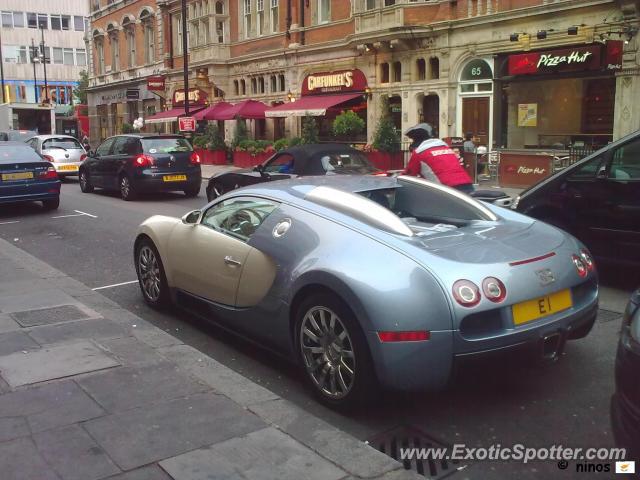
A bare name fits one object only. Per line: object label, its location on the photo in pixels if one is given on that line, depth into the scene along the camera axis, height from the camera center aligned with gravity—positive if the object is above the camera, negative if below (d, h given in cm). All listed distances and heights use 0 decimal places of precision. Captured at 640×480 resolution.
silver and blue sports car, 373 -85
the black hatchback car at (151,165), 1617 -61
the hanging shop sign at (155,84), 3706 +301
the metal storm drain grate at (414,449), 345 -166
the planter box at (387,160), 2125 -73
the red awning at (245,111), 3008 +120
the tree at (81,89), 7025 +559
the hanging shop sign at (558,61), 1817 +200
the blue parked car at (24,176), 1348 -68
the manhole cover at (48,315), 585 -152
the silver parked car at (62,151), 2245 -33
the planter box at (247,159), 2666 -81
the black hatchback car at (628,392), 267 -103
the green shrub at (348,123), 2359 +47
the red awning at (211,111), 3256 +135
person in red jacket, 750 -31
